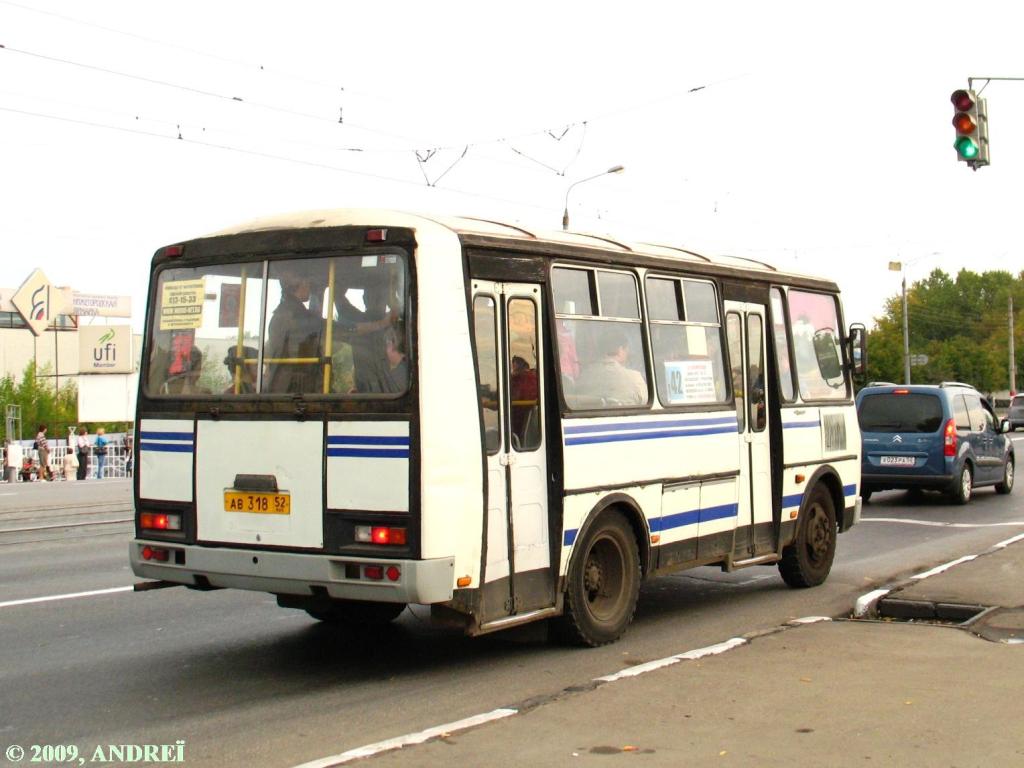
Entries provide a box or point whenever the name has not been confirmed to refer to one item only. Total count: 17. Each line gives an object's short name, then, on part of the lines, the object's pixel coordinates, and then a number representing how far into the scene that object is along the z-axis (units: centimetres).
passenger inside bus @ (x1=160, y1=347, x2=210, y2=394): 830
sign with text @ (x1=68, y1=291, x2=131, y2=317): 8644
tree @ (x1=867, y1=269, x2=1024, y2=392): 10778
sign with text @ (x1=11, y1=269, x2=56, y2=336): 6944
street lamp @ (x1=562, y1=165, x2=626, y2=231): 3074
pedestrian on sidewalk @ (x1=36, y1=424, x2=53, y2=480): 3806
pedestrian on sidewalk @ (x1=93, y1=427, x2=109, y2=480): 4075
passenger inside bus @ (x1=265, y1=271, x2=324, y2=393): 780
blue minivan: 2083
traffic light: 1594
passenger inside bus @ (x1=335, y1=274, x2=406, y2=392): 759
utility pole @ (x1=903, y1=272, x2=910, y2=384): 5444
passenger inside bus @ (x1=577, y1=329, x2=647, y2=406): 888
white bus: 748
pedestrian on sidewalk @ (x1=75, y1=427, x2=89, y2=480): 3900
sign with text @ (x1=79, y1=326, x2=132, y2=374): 7619
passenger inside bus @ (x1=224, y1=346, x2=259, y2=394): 801
